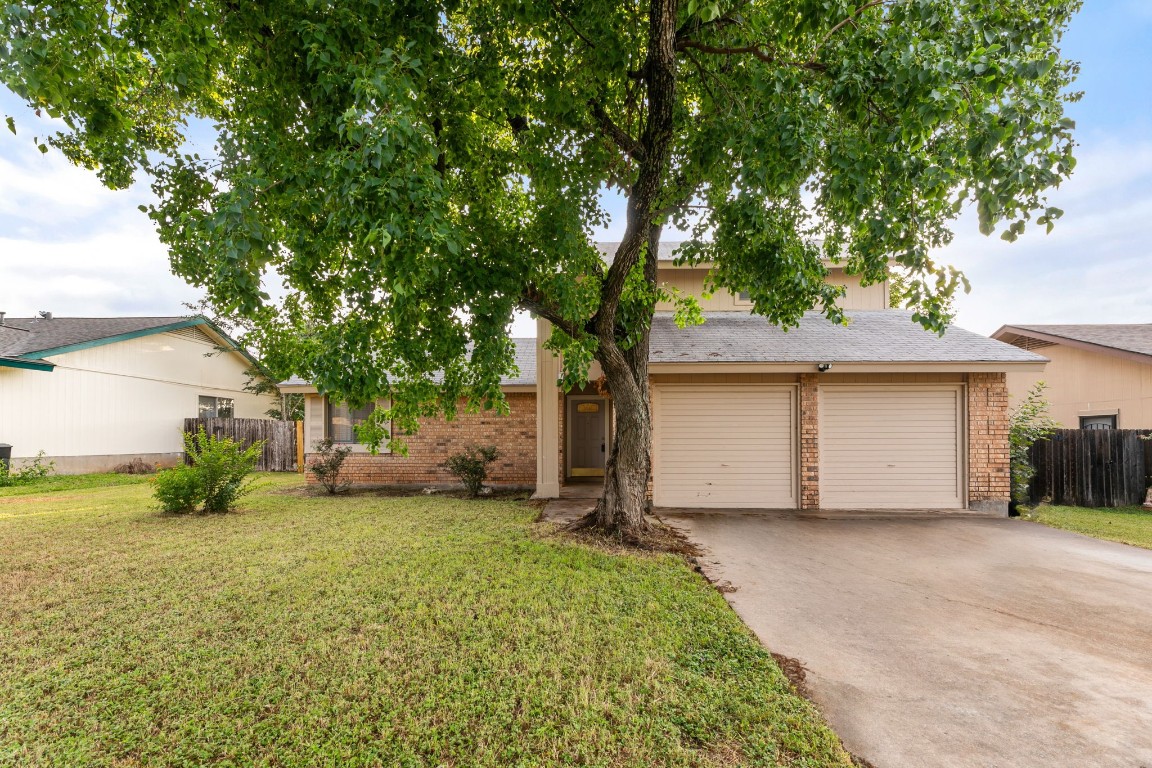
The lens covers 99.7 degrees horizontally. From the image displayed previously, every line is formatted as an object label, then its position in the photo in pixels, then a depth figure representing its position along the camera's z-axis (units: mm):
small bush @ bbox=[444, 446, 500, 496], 9953
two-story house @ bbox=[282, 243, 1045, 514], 8312
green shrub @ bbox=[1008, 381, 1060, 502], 8664
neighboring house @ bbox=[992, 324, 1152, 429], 11578
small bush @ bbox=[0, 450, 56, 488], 11172
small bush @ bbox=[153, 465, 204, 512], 7762
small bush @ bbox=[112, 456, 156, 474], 14031
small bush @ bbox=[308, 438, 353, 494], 10508
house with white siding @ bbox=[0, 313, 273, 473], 12242
